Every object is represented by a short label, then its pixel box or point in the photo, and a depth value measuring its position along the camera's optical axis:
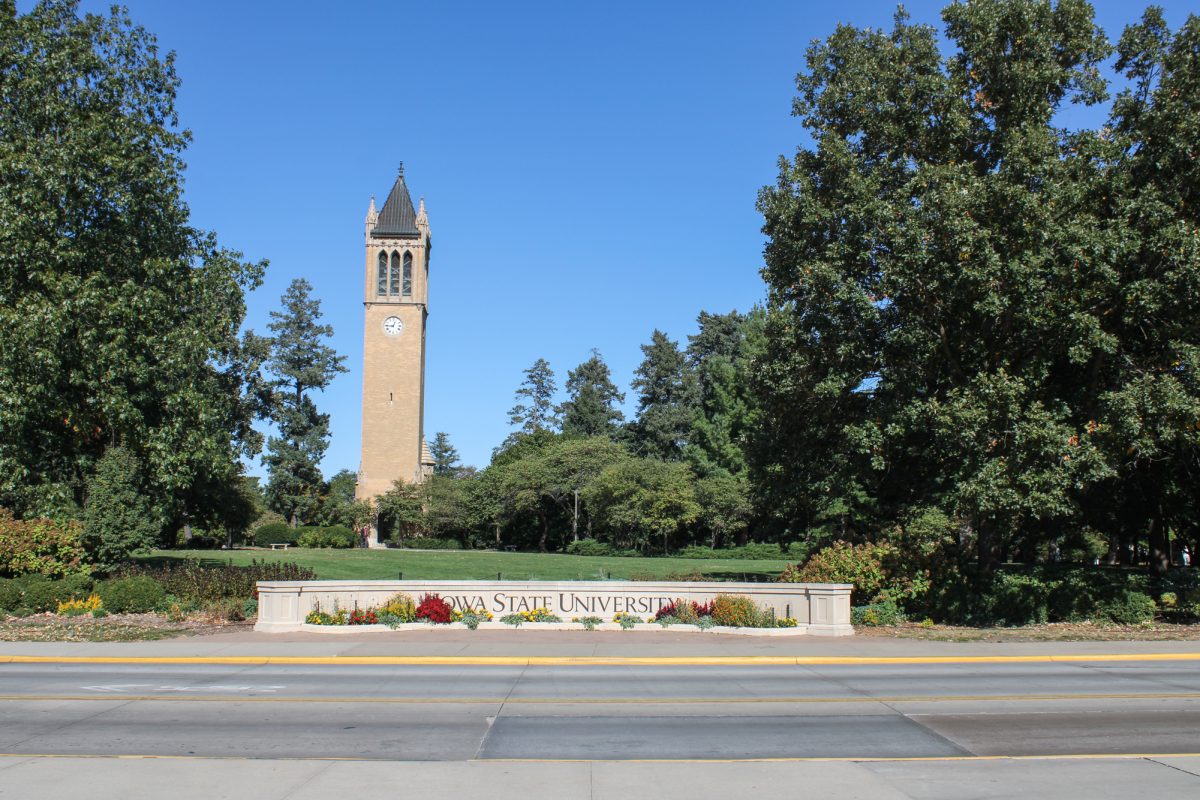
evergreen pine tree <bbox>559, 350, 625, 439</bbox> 104.44
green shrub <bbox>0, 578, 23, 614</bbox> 19.95
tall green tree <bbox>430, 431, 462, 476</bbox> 124.94
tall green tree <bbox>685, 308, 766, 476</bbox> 66.29
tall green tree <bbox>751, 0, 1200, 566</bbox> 18.58
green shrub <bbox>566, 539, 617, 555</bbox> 65.76
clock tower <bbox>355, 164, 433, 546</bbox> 75.50
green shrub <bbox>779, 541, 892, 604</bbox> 21.05
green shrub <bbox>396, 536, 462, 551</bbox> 70.19
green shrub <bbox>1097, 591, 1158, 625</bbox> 20.50
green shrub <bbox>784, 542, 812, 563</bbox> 57.83
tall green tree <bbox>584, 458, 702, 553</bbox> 61.72
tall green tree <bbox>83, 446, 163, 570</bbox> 23.02
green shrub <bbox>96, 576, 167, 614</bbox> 20.55
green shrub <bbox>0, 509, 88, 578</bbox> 21.94
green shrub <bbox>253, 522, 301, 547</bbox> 65.06
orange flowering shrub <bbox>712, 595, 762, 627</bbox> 19.09
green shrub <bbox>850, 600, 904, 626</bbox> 20.25
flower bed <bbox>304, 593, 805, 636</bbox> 18.92
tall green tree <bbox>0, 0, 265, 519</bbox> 22.05
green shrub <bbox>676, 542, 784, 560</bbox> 60.84
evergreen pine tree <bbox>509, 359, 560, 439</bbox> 117.62
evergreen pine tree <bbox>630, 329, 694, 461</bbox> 90.88
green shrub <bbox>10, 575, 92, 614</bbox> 20.25
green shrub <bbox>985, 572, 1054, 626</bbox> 20.67
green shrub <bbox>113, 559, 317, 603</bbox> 21.50
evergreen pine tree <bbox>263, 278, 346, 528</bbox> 73.31
